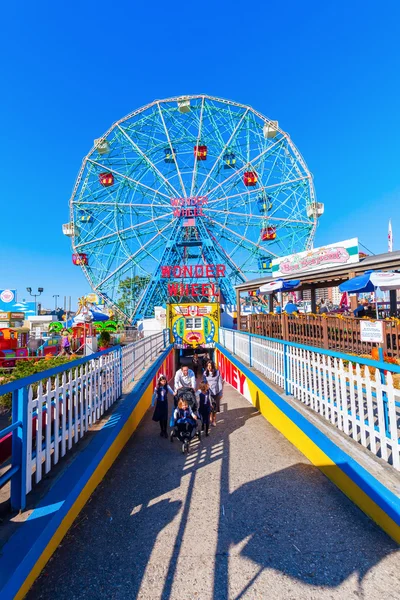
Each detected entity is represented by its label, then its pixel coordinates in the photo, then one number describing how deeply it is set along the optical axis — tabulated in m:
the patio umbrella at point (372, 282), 7.86
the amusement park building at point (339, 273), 8.61
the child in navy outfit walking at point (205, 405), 5.28
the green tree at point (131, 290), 31.30
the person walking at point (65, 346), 16.53
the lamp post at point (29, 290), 63.99
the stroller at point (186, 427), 4.53
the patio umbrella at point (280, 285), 12.83
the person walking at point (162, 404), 5.23
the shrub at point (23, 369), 7.60
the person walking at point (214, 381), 6.44
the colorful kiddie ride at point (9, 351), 13.60
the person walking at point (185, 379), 5.88
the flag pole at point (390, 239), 24.30
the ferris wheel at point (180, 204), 29.30
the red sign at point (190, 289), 28.34
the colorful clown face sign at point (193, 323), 14.96
